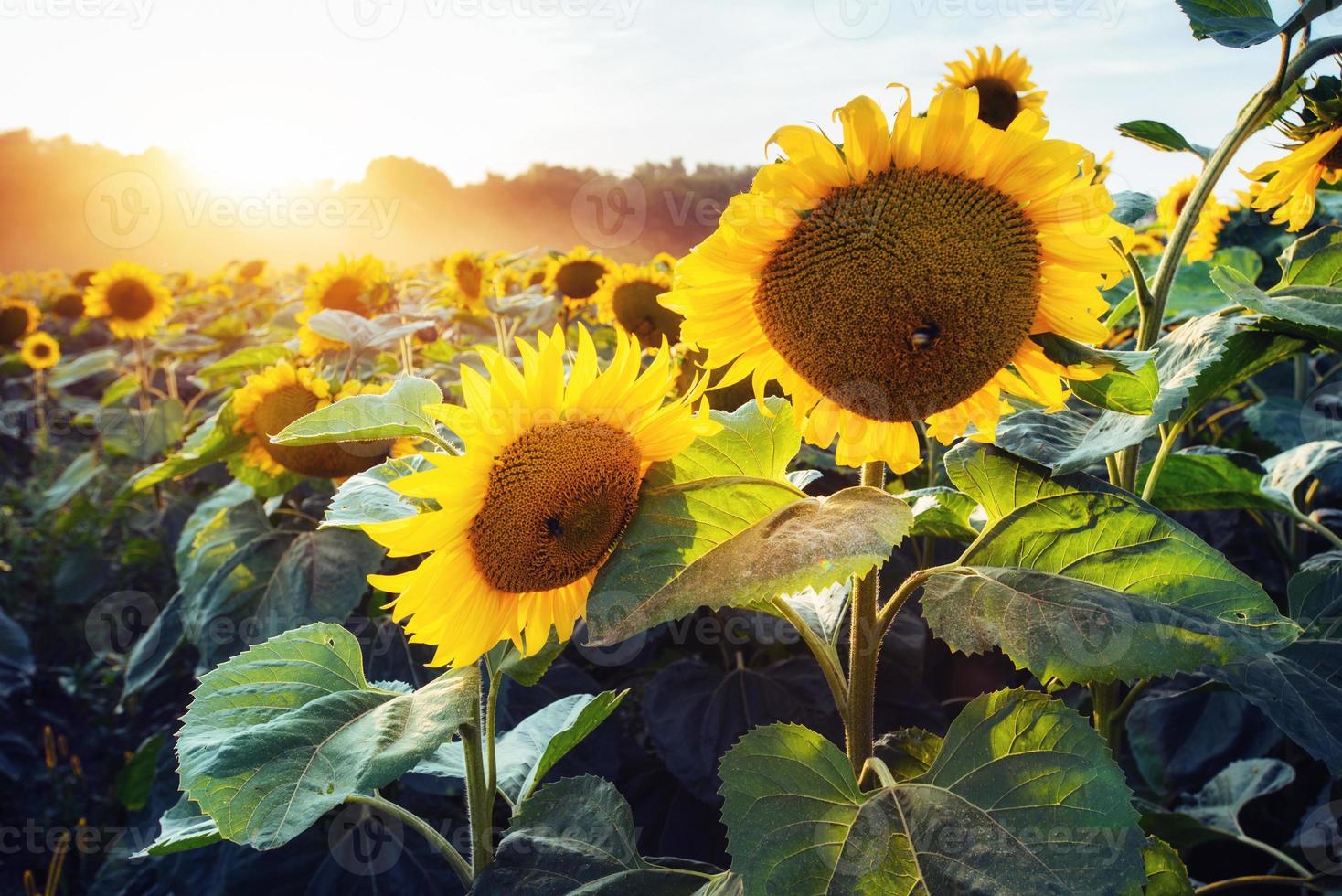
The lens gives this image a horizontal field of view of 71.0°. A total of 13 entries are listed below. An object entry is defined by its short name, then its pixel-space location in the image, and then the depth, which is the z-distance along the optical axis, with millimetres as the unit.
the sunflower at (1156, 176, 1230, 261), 3127
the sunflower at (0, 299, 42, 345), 7180
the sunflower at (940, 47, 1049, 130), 2504
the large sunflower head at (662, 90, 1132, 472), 903
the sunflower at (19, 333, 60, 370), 6520
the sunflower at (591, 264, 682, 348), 2961
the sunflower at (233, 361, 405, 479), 2035
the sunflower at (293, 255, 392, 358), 3371
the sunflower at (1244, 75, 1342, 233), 1286
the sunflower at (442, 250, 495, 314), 3965
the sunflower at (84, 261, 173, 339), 5176
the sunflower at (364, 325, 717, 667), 951
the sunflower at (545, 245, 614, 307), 3891
